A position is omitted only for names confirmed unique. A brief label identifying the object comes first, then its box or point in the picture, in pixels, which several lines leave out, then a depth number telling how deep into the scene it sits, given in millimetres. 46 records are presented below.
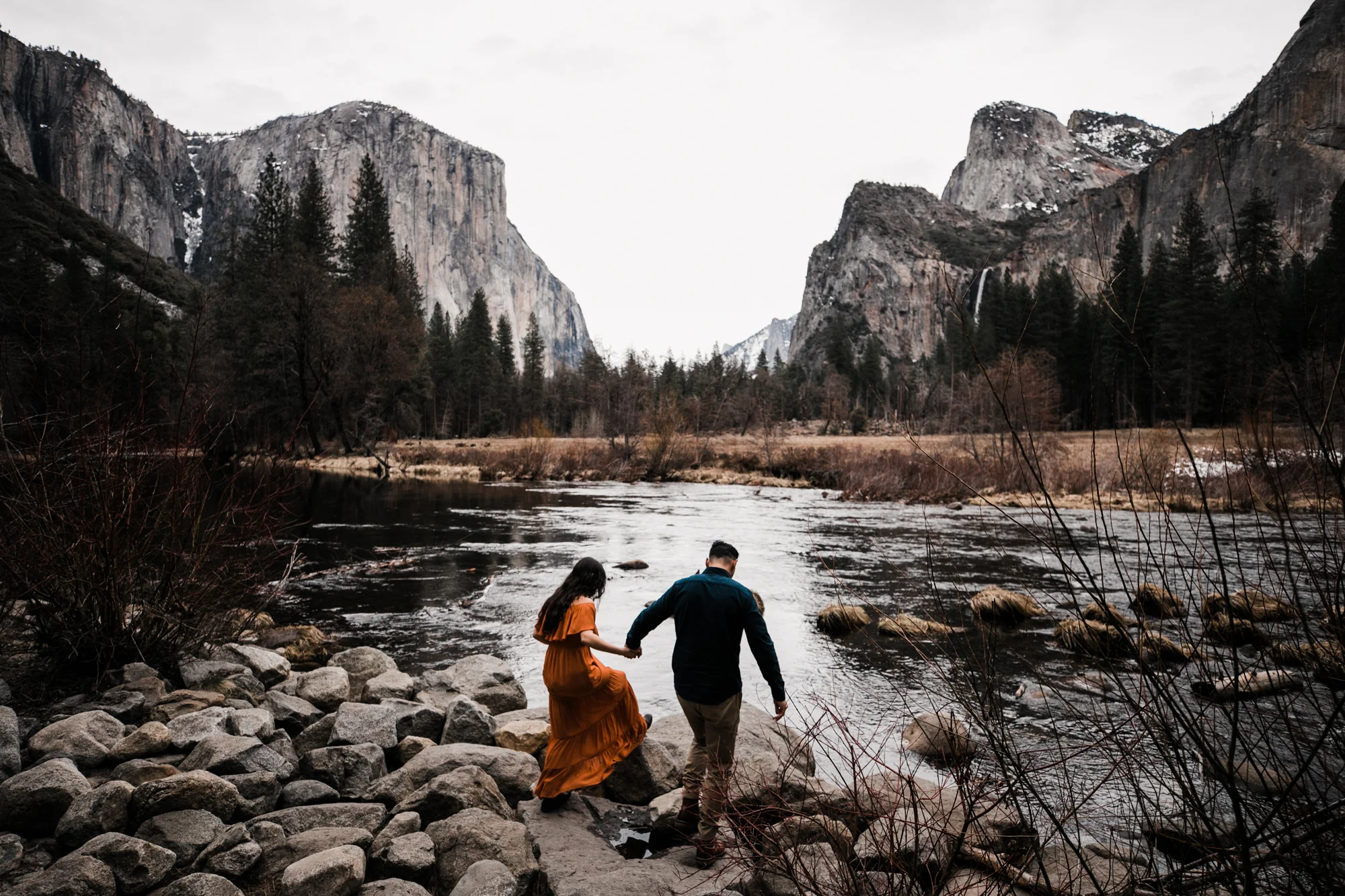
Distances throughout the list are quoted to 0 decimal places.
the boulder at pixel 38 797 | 4230
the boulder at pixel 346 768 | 5398
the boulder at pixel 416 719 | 6484
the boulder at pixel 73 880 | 3607
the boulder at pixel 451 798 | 5000
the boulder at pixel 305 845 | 4227
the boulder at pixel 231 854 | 4074
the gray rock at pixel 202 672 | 6551
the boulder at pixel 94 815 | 4227
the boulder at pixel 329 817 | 4719
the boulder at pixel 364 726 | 6062
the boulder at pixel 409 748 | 6027
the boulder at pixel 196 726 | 5281
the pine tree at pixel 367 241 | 56781
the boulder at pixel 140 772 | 4793
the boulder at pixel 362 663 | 8188
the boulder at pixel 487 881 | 4008
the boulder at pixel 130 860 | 3859
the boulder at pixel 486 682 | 7758
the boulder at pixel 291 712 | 6469
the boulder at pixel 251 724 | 5594
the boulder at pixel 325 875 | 3857
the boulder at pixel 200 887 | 3771
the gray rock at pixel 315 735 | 5980
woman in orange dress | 5305
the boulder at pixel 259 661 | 7289
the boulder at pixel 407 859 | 4230
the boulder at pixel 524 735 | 6406
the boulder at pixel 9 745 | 4621
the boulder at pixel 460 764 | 5336
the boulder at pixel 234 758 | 5012
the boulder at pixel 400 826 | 4578
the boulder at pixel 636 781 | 5879
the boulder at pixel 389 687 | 7359
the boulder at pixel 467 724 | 6484
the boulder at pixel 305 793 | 5047
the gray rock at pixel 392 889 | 3936
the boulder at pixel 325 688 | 7188
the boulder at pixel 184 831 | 4176
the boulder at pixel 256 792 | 4758
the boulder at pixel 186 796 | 4387
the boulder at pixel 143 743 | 5043
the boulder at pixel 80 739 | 4898
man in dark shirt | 4953
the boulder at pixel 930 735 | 6504
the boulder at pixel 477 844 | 4348
